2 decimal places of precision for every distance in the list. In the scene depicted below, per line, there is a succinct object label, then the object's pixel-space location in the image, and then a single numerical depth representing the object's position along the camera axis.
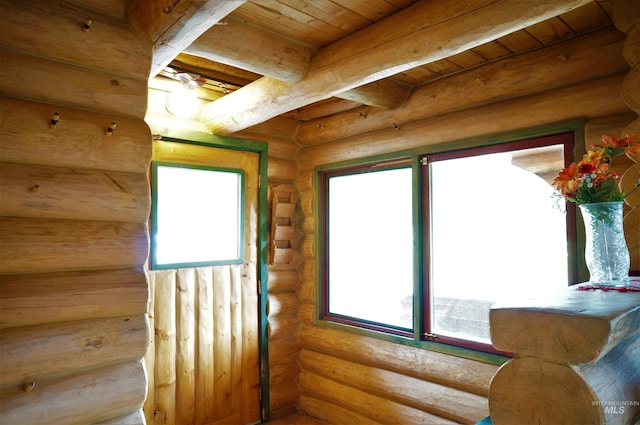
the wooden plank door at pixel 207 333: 3.31
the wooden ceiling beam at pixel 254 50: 2.25
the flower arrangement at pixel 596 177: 1.74
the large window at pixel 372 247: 3.53
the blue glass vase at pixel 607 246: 1.72
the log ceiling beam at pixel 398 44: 1.86
